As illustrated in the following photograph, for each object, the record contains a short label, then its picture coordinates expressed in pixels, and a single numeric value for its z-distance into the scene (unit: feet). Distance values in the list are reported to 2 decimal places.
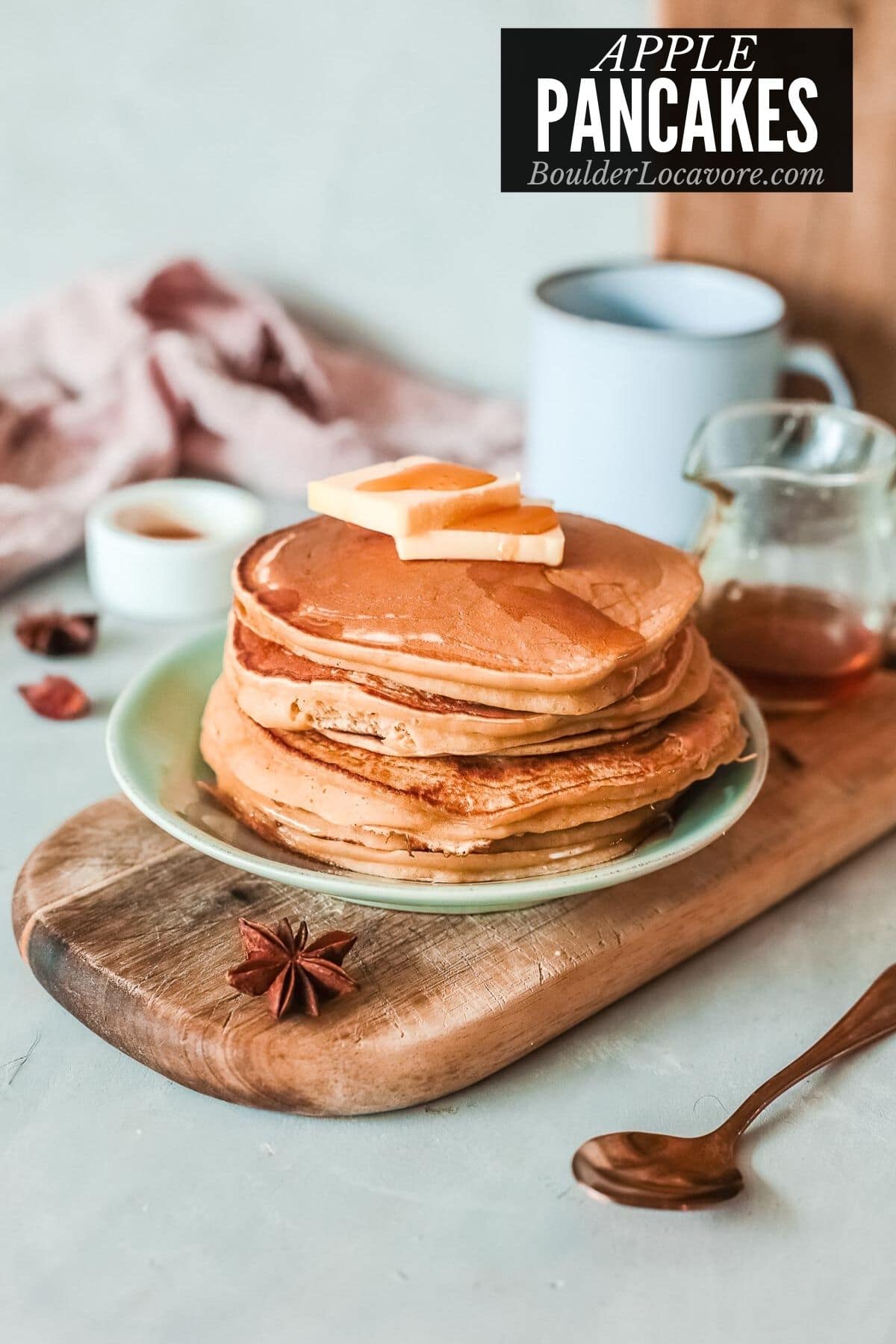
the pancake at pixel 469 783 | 2.32
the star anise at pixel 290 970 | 2.27
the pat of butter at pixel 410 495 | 2.40
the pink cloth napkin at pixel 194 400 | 3.32
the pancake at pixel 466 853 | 2.33
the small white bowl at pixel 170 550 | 3.02
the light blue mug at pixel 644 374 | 2.96
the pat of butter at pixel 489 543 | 2.40
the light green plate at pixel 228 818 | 2.30
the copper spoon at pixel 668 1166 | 2.20
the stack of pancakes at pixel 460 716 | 2.30
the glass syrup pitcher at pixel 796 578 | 2.71
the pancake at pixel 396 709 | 2.30
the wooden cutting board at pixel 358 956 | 2.26
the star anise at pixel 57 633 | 2.94
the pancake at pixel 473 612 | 2.29
